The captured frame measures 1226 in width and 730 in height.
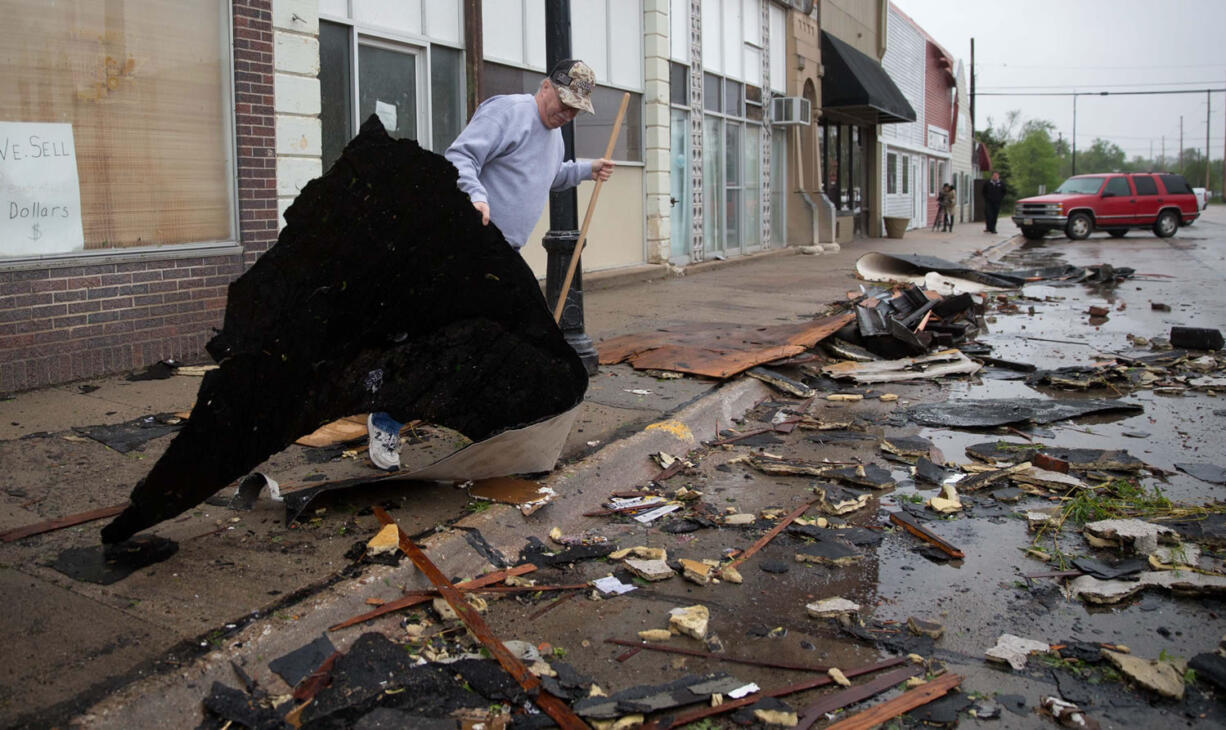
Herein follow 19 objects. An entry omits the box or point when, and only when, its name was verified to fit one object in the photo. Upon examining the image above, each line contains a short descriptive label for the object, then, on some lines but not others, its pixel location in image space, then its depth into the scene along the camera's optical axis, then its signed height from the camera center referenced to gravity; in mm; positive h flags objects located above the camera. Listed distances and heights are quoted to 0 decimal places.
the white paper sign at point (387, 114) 10195 +1714
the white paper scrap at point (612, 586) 4066 -1269
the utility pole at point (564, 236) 6820 +301
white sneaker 4945 -786
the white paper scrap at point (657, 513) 4984 -1204
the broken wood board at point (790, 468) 5781 -1142
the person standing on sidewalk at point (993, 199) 34875 +2547
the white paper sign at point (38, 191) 6621 +649
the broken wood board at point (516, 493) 4715 -1039
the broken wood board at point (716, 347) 8102 -635
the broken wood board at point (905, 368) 8615 -848
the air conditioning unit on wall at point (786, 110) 21719 +3567
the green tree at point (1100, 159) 152375 +17617
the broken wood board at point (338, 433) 5609 -876
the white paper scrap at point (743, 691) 3191 -1340
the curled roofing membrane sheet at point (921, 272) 14586 -2
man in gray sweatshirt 5207 +707
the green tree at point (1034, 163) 94562 +10326
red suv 31438 +1953
